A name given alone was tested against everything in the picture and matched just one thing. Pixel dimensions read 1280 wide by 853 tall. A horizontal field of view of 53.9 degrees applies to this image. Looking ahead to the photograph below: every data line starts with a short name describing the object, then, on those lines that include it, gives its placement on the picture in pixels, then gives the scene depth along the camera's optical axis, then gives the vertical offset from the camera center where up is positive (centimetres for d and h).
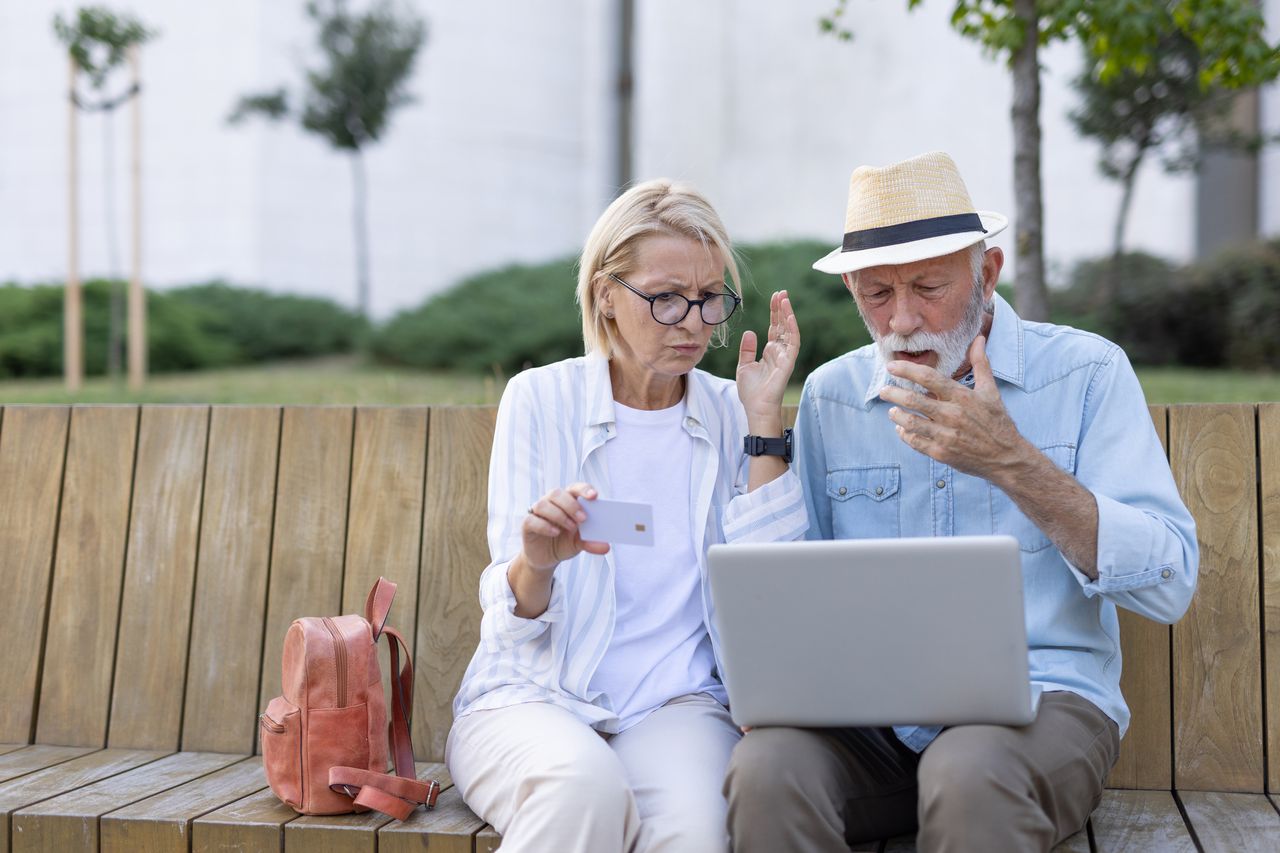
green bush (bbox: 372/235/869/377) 792 +89
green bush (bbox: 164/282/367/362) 1276 +112
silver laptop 196 -31
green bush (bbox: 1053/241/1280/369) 1042 +107
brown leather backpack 252 -61
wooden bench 286 -35
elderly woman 240 -19
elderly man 212 -13
